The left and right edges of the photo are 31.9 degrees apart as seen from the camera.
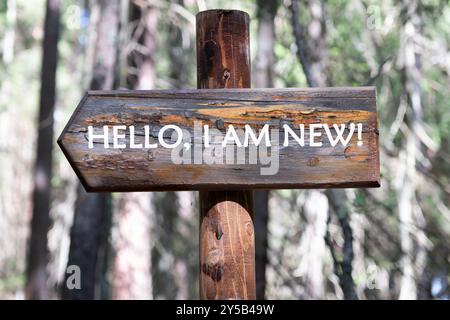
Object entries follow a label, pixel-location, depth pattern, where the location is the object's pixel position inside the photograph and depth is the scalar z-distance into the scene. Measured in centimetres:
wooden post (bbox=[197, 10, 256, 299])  307
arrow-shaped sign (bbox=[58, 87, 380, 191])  302
